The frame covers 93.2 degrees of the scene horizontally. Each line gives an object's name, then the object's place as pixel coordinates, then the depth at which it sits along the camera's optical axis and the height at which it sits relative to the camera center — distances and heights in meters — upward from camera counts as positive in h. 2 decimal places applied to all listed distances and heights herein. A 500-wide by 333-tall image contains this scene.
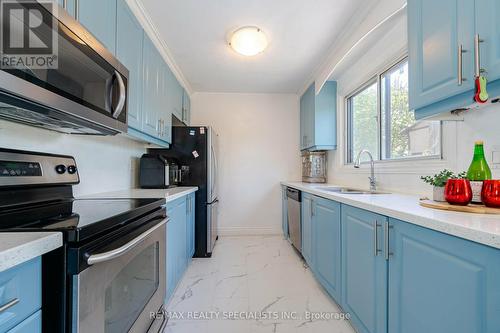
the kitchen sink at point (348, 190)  2.16 -0.21
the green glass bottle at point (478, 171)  1.06 -0.01
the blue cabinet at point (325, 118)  3.19 +0.69
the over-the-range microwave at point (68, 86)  0.73 +0.31
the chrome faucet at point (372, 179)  2.15 -0.09
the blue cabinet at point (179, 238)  1.81 -0.63
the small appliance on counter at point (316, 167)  3.42 +0.03
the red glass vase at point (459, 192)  1.04 -0.10
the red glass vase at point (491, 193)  0.95 -0.09
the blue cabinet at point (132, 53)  1.57 +0.82
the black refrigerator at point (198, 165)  2.82 +0.04
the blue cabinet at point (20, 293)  0.52 -0.30
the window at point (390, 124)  1.78 +0.43
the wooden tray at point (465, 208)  0.91 -0.16
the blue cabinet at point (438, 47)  0.99 +0.58
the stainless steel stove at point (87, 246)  0.69 -0.29
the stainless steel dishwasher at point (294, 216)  2.76 -0.59
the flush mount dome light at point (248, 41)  2.15 +1.21
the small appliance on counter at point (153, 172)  2.32 -0.04
